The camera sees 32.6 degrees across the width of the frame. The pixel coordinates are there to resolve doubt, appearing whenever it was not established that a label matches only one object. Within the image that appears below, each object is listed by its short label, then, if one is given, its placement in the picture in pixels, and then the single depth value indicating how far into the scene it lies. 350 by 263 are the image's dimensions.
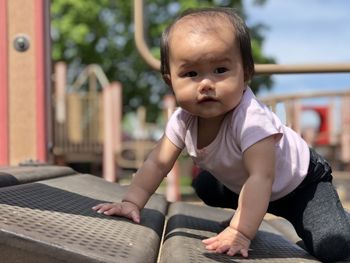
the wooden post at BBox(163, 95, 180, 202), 6.63
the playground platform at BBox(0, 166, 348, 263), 0.82
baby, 1.15
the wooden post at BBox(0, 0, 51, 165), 2.22
